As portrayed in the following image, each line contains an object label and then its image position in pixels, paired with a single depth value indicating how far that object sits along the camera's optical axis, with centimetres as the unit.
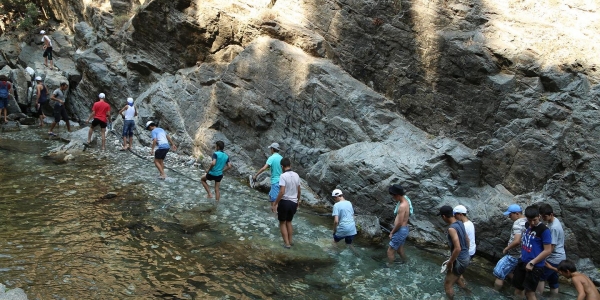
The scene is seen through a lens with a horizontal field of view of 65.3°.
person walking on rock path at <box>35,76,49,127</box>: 2008
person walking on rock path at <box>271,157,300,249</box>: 1016
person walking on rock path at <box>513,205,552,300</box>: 835
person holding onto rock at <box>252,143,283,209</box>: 1203
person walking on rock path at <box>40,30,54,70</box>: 2473
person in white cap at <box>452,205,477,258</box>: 872
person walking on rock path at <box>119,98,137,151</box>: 1708
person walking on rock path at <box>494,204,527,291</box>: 939
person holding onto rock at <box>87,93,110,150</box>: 1678
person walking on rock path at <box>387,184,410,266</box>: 977
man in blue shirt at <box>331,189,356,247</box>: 1021
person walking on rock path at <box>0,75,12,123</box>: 2008
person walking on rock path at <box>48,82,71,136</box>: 1908
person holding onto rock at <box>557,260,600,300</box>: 724
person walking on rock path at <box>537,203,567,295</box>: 852
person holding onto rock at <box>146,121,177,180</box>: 1400
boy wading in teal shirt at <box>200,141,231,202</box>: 1259
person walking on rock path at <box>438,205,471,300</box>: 811
